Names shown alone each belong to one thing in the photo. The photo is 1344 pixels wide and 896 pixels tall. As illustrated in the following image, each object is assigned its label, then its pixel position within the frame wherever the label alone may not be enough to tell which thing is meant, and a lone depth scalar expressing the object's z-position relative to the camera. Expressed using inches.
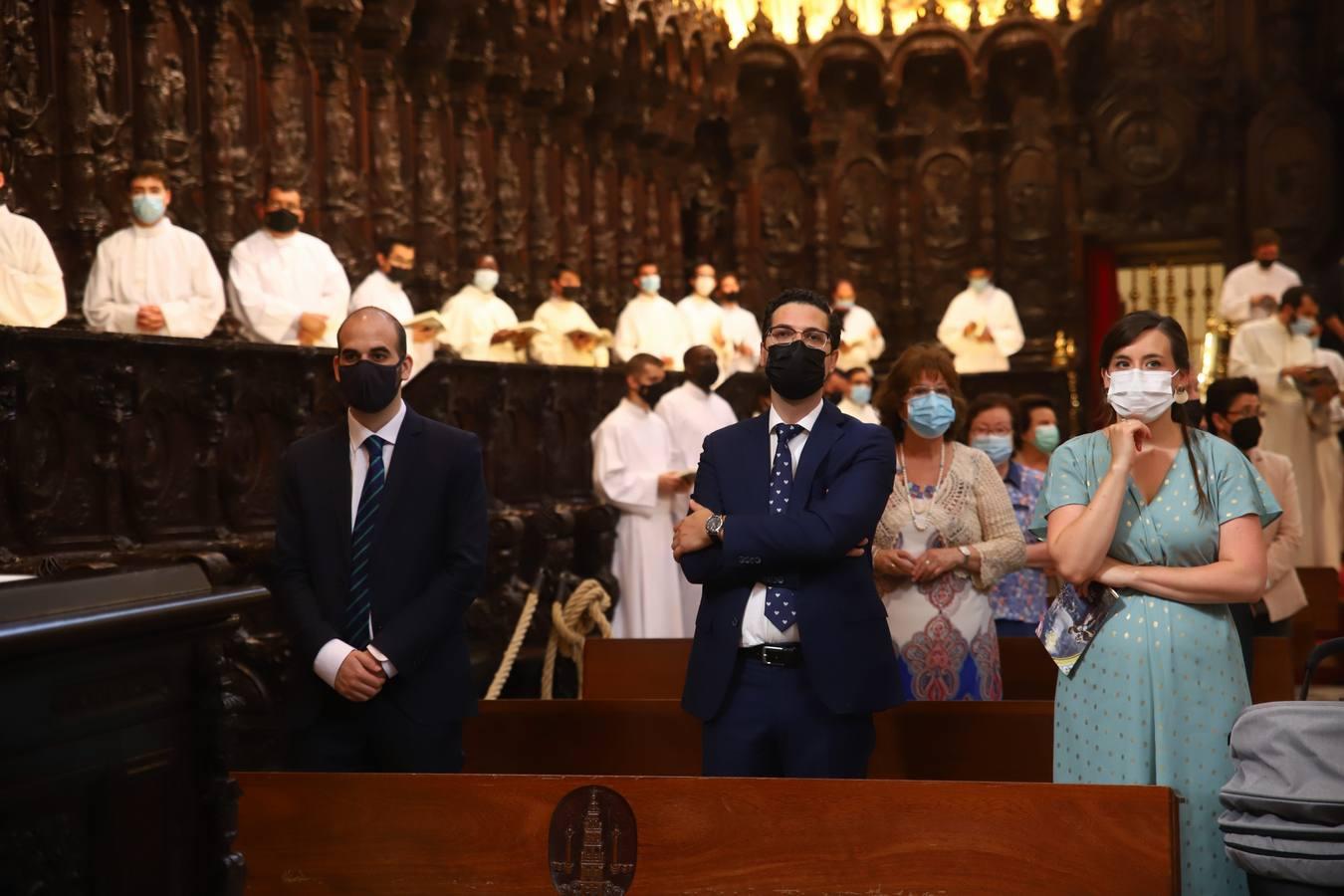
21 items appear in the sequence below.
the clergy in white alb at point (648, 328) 565.6
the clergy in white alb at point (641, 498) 372.5
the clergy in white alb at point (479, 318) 469.4
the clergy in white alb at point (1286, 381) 489.7
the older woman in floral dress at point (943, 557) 184.9
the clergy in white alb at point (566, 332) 491.8
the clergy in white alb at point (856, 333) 642.8
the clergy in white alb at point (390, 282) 438.3
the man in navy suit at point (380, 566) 151.8
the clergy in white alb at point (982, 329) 655.8
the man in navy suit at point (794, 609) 139.5
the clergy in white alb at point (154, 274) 347.9
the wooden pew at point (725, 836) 123.2
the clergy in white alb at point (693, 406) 399.2
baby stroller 110.2
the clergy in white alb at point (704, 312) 592.4
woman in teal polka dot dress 133.0
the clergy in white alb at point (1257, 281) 588.7
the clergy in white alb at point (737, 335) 604.4
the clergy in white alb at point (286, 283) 381.4
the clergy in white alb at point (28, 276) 318.0
